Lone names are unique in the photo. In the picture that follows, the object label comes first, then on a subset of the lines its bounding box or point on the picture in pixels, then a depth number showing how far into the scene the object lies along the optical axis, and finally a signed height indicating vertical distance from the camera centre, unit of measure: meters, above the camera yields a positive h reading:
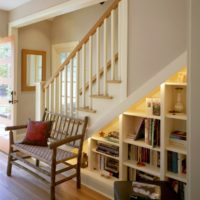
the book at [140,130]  2.76 -0.42
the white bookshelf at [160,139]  2.42 -0.50
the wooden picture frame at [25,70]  5.08 +0.42
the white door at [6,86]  4.47 +0.09
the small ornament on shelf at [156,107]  2.53 -0.15
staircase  2.71 +0.06
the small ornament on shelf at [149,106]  2.61 -0.15
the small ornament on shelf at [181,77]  2.41 +0.14
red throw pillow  3.34 -0.56
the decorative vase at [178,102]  2.47 -0.10
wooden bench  2.76 -0.72
